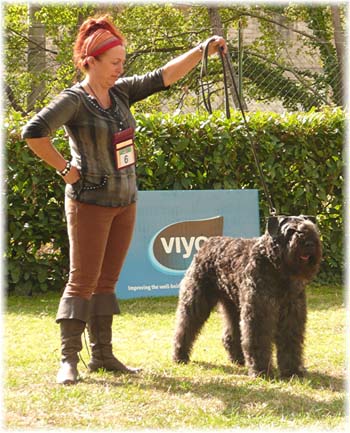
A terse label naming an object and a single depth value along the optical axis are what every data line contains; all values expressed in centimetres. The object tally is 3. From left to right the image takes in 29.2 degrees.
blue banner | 737
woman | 397
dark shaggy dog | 409
